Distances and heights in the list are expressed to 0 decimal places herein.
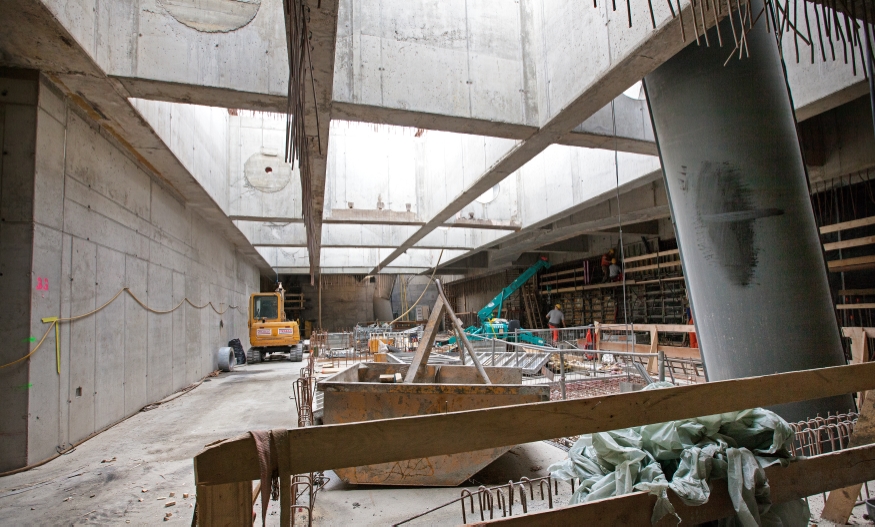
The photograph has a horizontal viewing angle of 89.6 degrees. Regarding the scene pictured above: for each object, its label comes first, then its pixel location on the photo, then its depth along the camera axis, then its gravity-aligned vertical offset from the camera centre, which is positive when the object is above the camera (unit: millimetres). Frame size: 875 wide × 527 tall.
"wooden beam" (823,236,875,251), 8383 +807
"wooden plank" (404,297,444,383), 6048 -465
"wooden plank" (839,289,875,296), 9125 -165
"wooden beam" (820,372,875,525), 3271 -1659
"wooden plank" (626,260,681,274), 16081 +1128
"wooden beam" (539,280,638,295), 19409 +617
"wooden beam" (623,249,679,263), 16004 +1552
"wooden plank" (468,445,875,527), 2168 -1102
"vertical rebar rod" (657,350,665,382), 6414 -1017
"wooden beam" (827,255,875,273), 8609 +404
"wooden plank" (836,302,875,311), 8784 -449
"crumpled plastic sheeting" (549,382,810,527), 2412 -1006
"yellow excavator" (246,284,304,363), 17609 -437
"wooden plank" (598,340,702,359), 12156 -1581
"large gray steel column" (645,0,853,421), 4633 +751
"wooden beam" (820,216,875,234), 8523 +1192
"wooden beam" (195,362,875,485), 1608 -531
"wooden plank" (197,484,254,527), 1584 -670
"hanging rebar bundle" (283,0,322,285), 3287 +2077
